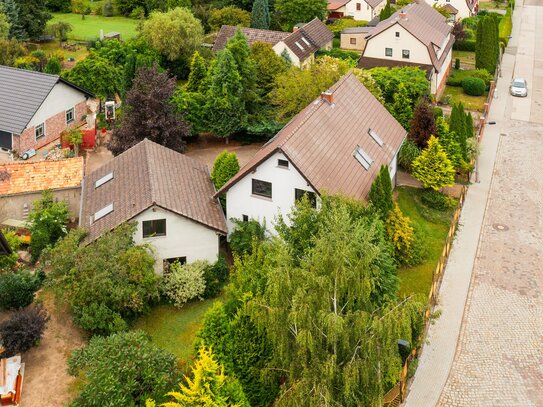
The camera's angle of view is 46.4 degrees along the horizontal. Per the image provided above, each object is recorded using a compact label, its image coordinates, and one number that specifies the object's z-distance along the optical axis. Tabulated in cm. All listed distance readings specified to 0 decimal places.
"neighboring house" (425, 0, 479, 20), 8156
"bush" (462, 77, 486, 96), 5806
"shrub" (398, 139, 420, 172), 4175
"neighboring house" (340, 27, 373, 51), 7094
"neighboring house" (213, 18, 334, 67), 5953
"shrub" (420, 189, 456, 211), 3834
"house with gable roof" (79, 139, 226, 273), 2997
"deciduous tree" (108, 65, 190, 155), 4038
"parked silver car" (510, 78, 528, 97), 5878
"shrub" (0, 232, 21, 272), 3059
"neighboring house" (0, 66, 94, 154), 4434
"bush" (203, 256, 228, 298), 3058
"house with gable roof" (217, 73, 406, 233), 3050
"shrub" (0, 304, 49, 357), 2541
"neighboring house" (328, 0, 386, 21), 8394
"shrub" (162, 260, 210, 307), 2958
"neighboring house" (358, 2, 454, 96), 5494
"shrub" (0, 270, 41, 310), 2791
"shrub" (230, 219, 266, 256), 3130
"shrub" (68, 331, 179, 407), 2148
